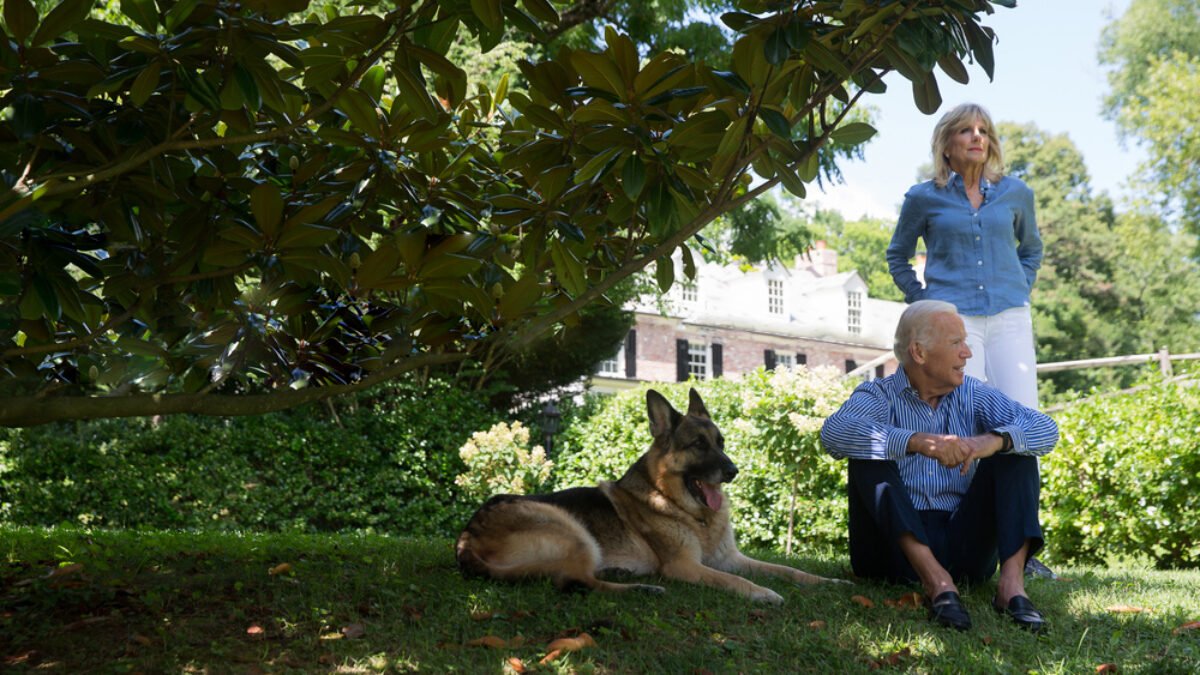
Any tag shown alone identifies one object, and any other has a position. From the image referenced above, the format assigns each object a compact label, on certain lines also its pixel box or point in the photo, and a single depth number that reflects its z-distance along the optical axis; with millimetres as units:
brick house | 38125
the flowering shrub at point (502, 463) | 13203
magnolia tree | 3238
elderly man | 4234
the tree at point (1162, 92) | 35875
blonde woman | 5742
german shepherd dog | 4883
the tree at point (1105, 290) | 40438
